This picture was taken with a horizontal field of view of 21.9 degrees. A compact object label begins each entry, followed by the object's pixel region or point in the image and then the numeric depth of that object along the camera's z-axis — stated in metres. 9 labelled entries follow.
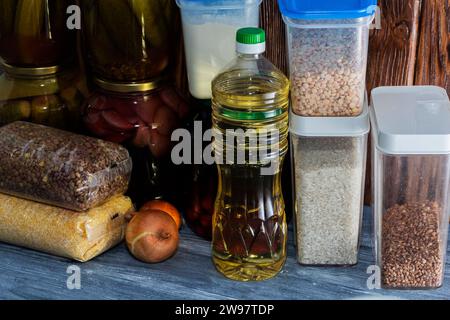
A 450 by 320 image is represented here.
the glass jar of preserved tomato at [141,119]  1.35
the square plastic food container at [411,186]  1.19
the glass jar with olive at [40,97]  1.38
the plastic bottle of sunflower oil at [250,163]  1.24
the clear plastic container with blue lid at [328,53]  1.18
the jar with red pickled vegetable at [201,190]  1.33
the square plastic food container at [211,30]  1.27
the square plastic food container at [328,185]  1.22
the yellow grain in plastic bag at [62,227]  1.29
